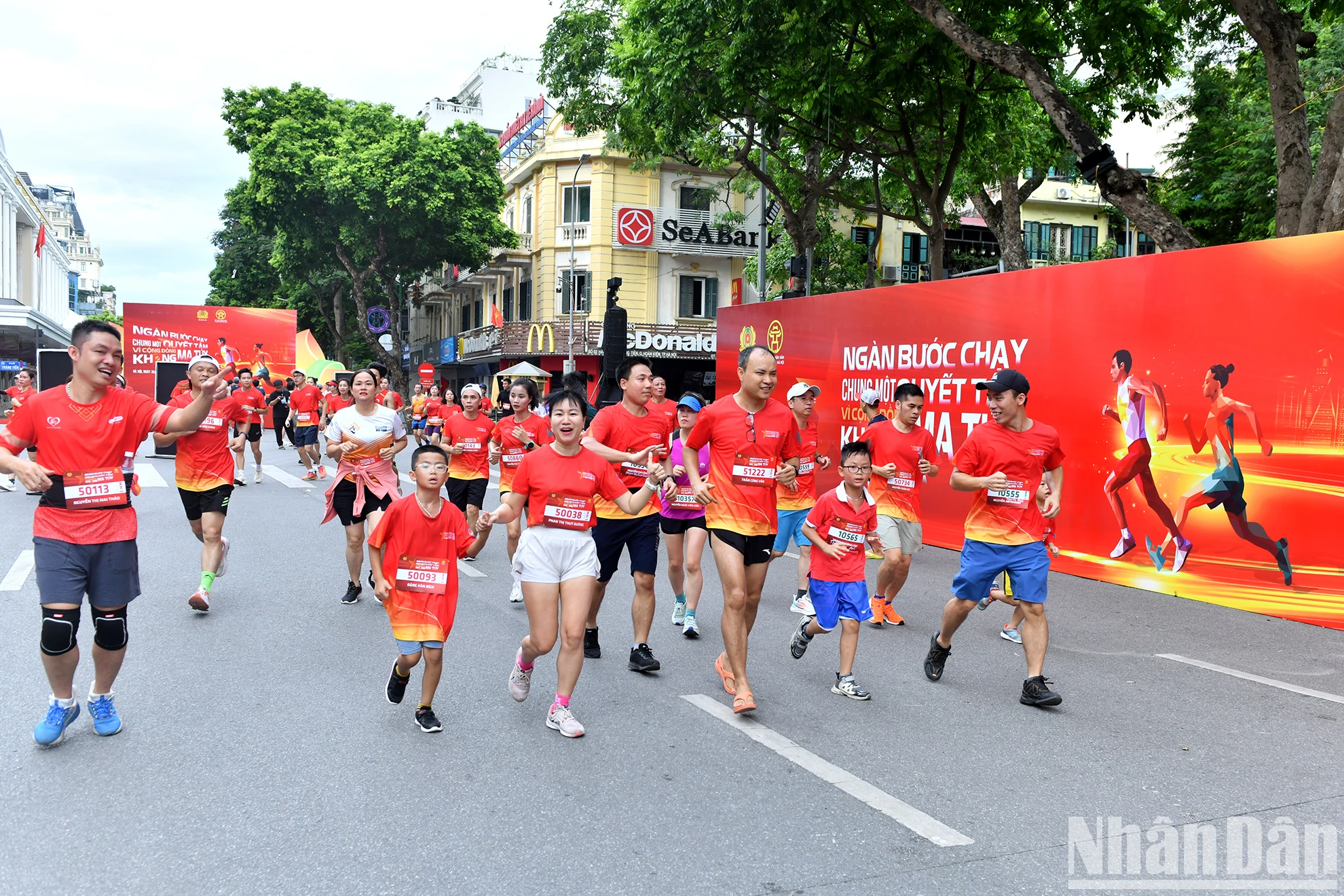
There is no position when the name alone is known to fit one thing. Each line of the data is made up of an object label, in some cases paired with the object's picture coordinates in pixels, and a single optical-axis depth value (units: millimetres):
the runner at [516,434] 9398
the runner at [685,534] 7449
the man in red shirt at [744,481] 5609
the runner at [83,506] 4859
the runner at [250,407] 14422
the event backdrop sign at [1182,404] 8625
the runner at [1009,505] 5996
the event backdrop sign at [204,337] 27641
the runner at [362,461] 8008
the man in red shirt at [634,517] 6484
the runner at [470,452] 10266
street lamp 36494
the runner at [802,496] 8406
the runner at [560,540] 5273
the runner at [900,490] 8000
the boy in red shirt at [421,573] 5215
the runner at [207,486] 8258
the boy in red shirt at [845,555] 5988
